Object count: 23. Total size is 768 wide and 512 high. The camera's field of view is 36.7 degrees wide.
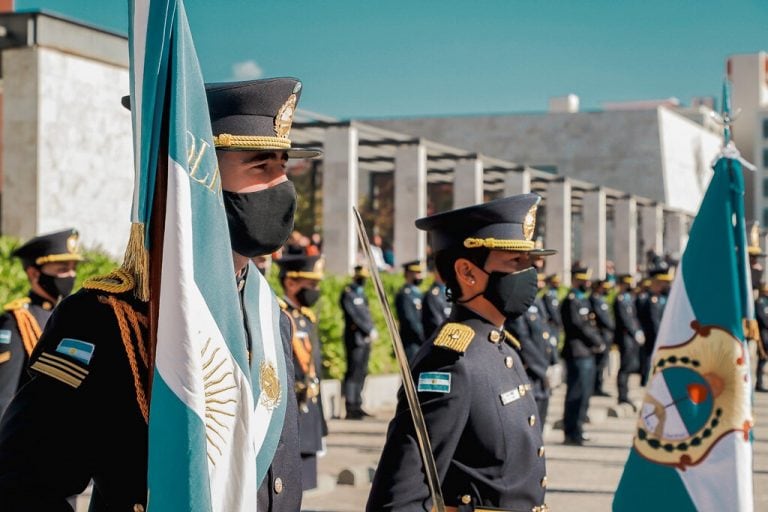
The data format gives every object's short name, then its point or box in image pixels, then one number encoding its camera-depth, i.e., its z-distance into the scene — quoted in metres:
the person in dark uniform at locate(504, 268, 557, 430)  10.83
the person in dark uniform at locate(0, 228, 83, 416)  7.41
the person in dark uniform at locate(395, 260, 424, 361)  16.19
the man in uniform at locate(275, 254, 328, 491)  7.58
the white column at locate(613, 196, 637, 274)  37.22
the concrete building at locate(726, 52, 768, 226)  74.62
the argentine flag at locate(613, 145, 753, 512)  4.88
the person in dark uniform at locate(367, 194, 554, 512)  3.57
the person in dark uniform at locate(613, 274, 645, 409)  17.66
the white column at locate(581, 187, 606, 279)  34.19
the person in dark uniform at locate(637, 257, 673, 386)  19.00
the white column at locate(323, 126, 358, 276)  19.30
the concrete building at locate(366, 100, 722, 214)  49.28
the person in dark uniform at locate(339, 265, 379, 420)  15.36
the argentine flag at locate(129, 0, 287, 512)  2.20
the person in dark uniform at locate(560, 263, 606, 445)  13.17
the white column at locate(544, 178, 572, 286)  30.55
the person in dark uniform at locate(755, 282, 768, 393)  20.78
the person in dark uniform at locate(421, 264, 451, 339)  15.34
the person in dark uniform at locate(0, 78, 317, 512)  2.30
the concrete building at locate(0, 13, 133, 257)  14.25
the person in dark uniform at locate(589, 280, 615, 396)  17.22
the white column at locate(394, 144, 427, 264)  22.09
